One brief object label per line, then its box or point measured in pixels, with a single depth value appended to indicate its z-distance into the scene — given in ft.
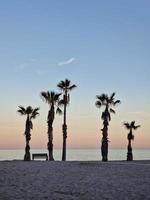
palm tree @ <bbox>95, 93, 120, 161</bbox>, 180.86
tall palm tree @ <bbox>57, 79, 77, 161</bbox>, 183.01
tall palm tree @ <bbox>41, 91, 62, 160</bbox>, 179.52
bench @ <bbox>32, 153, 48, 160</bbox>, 177.78
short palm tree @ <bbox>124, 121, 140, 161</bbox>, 188.03
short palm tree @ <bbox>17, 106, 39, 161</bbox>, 176.86
